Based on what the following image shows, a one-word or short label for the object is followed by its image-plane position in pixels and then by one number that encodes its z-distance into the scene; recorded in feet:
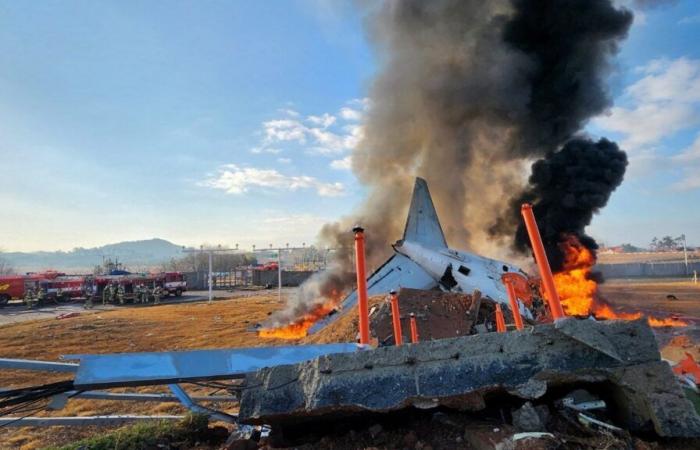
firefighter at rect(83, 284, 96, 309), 113.50
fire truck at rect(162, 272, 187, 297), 123.75
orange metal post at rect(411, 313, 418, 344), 19.76
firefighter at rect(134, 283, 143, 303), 112.28
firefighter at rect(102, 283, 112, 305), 110.22
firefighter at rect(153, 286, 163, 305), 110.86
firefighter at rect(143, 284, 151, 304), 113.06
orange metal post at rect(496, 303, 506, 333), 20.01
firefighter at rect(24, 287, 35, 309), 101.14
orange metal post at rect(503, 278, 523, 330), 16.64
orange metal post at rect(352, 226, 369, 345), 14.64
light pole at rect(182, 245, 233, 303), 98.57
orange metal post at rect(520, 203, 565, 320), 12.39
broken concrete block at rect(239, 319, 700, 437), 8.89
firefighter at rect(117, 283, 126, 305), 108.88
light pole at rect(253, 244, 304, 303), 120.51
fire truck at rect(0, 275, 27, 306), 105.40
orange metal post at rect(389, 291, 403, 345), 17.61
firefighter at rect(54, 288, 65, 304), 111.04
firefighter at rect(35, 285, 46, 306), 104.22
